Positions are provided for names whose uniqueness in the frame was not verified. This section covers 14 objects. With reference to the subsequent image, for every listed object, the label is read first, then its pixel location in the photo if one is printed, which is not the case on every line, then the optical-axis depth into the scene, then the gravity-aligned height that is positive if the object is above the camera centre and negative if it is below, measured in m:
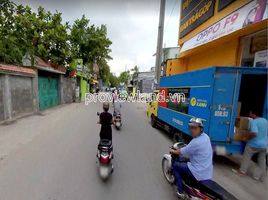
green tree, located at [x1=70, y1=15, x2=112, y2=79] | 23.02 +4.96
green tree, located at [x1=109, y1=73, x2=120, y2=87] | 94.91 +0.57
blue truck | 4.86 -0.33
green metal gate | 14.45 -1.05
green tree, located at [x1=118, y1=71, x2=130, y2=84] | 86.18 +2.75
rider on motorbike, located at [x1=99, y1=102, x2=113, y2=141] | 4.90 -1.08
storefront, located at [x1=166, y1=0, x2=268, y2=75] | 5.99 +1.88
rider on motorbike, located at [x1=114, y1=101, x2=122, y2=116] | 9.65 -1.26
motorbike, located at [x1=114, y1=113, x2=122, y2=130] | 9.09 -1.82
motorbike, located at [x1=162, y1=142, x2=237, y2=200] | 2.86 -1.61
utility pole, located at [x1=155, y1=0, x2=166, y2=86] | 14.66 +3.05
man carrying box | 4.54 -1.29
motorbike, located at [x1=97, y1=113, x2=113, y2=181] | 4.13 -1.65
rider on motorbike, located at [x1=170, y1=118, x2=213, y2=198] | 3.15 -1.11
